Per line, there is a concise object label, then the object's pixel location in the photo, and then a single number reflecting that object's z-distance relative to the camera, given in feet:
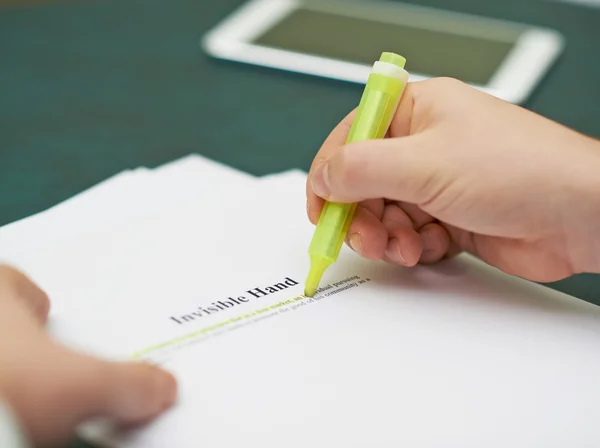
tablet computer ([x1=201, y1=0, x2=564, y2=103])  2.89
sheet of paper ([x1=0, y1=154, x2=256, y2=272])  1.93
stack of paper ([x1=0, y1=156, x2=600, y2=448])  1.38
